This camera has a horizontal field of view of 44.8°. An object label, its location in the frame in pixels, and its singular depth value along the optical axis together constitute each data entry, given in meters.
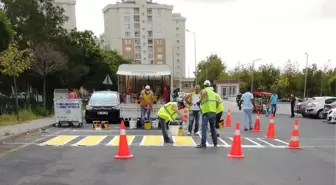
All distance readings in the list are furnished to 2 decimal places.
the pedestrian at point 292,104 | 29.13
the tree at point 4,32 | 13.13
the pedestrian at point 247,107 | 16.86
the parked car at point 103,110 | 20.75
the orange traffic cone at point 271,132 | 14.54
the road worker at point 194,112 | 15.35
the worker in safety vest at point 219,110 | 13.05
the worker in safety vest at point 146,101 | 17.73
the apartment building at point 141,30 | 127.19
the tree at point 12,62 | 20.02
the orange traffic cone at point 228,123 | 20.69
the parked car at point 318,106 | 27.64
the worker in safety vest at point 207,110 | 11.58
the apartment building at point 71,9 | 116.19
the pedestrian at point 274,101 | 28.30
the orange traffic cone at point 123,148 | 9.85
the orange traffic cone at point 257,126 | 17.08
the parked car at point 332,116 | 23.02
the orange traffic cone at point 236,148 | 10.09
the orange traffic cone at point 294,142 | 11.77
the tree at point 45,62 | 26.45
